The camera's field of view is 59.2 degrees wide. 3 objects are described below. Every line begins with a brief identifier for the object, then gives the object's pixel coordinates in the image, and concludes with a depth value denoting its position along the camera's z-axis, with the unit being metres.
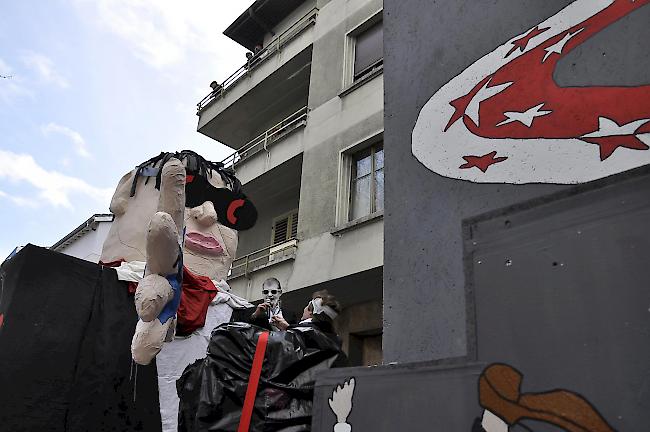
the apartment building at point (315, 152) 8.63
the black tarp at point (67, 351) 4.25
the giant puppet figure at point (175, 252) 3.56
